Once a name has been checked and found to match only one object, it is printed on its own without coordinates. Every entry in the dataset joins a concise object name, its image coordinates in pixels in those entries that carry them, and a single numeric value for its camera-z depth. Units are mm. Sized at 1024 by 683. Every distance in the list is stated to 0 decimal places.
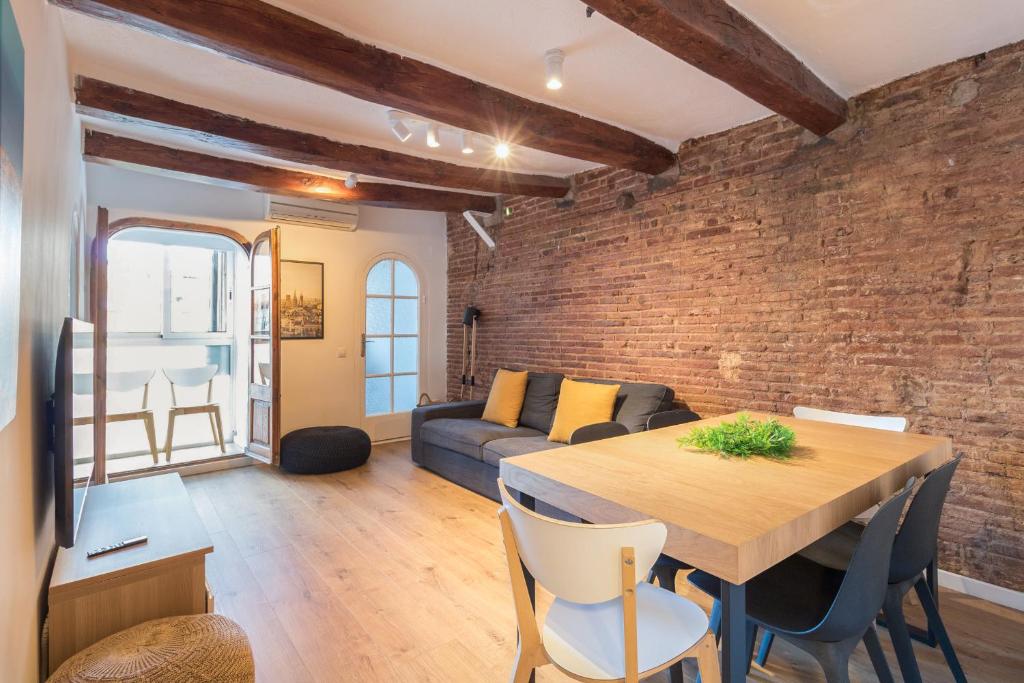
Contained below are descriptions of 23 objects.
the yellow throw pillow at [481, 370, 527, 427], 4680
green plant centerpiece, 1941
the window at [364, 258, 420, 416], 5945
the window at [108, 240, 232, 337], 5801
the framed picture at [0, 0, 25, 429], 939
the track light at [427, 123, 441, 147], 3328
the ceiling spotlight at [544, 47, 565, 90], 2473
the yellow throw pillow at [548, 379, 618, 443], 3918
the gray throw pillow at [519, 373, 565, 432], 4543
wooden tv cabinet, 1637
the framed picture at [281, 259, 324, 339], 5258
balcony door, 4637
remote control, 1788
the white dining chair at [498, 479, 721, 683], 1176
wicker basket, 1455
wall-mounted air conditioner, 5098
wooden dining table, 1197
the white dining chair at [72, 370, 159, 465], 4887
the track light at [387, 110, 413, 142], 3238
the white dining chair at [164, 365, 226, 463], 5355
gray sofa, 3857
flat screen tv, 1570
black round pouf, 4664
